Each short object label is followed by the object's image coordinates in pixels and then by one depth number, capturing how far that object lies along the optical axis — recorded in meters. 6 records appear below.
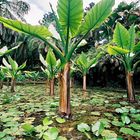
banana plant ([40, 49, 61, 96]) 2.38
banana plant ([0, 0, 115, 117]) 1.49
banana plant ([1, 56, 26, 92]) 3.37
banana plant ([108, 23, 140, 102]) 2.12
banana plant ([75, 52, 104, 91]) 3.35
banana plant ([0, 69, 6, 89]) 3.64
